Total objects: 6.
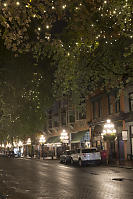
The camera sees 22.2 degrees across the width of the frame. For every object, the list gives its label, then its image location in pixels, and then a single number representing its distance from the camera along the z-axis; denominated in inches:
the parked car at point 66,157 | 1359.5
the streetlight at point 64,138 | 1739.2
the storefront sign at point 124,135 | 1211.9
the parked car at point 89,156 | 1198.9
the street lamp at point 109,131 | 1266.0
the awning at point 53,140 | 2261.3
